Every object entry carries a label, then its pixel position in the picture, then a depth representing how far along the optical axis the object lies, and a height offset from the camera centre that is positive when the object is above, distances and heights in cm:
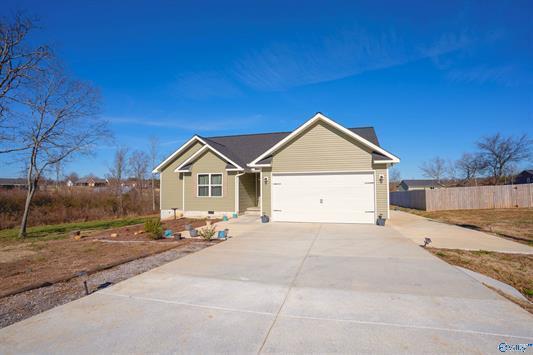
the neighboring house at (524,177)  3459 +118
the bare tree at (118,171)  2669 +197
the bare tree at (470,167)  3862 +298
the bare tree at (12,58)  1151 +590
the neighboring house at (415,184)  5890 +70
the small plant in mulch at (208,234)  893 -151
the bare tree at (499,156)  3494 +398
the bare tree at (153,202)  2441 -111
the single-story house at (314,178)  1236 +54
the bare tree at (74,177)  4800 +262
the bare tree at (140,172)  2964 +204
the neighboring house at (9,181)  3739 +152
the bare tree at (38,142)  1274 +237
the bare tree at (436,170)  4867 +306
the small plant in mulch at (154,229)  941 -139
